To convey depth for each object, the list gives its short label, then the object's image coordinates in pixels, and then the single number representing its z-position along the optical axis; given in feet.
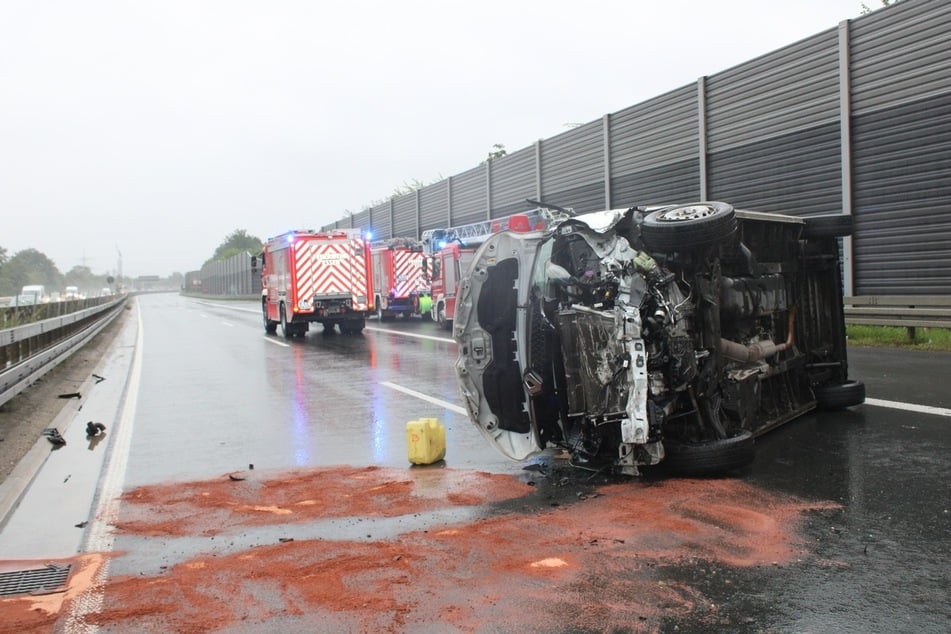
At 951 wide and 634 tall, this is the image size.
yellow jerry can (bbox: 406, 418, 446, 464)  23.22
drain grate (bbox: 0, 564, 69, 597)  14.25
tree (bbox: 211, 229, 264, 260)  511.40
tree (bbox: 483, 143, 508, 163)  189.37
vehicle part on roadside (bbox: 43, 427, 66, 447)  28.32
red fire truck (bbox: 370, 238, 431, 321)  102.99
